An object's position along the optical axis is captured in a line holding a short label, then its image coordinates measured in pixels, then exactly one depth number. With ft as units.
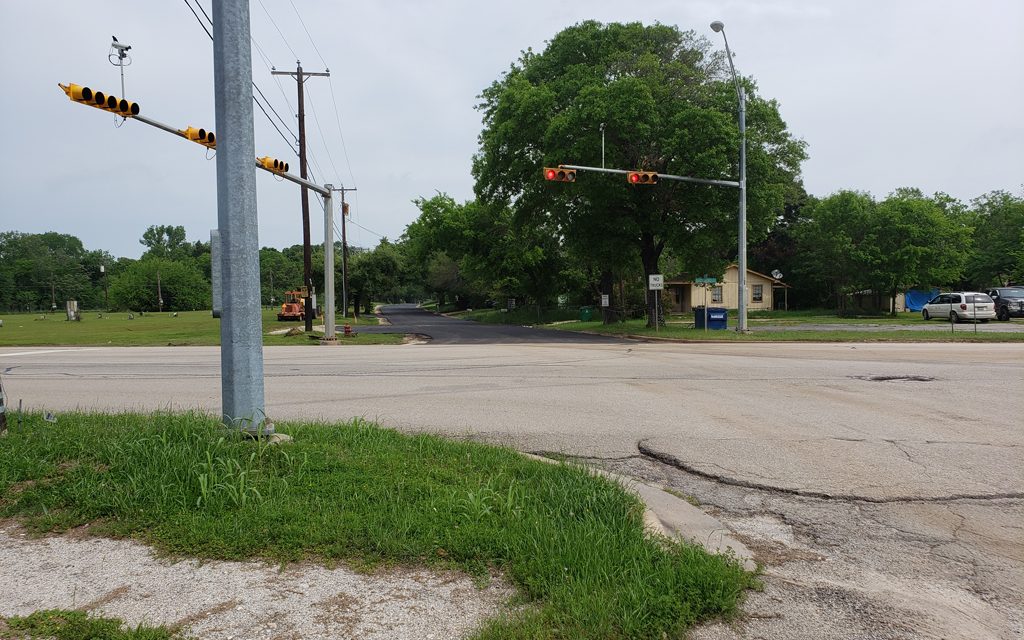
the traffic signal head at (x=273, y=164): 58.29
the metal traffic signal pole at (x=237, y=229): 18.04
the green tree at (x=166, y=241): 492.95
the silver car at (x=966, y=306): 110.63
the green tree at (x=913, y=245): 144.36
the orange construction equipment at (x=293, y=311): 153.89
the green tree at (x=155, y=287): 317.83
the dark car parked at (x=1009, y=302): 114.73
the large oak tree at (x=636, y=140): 79.87
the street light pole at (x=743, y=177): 76.31
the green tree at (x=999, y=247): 158.20
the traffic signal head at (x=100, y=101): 38.45
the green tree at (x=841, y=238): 152.87
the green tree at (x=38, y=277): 364.79
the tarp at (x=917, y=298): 172.68
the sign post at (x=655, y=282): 89.81
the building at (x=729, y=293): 191.11
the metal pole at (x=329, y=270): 80.69
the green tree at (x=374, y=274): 230.07
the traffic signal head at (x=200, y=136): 45.85
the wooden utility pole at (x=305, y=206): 92.07
